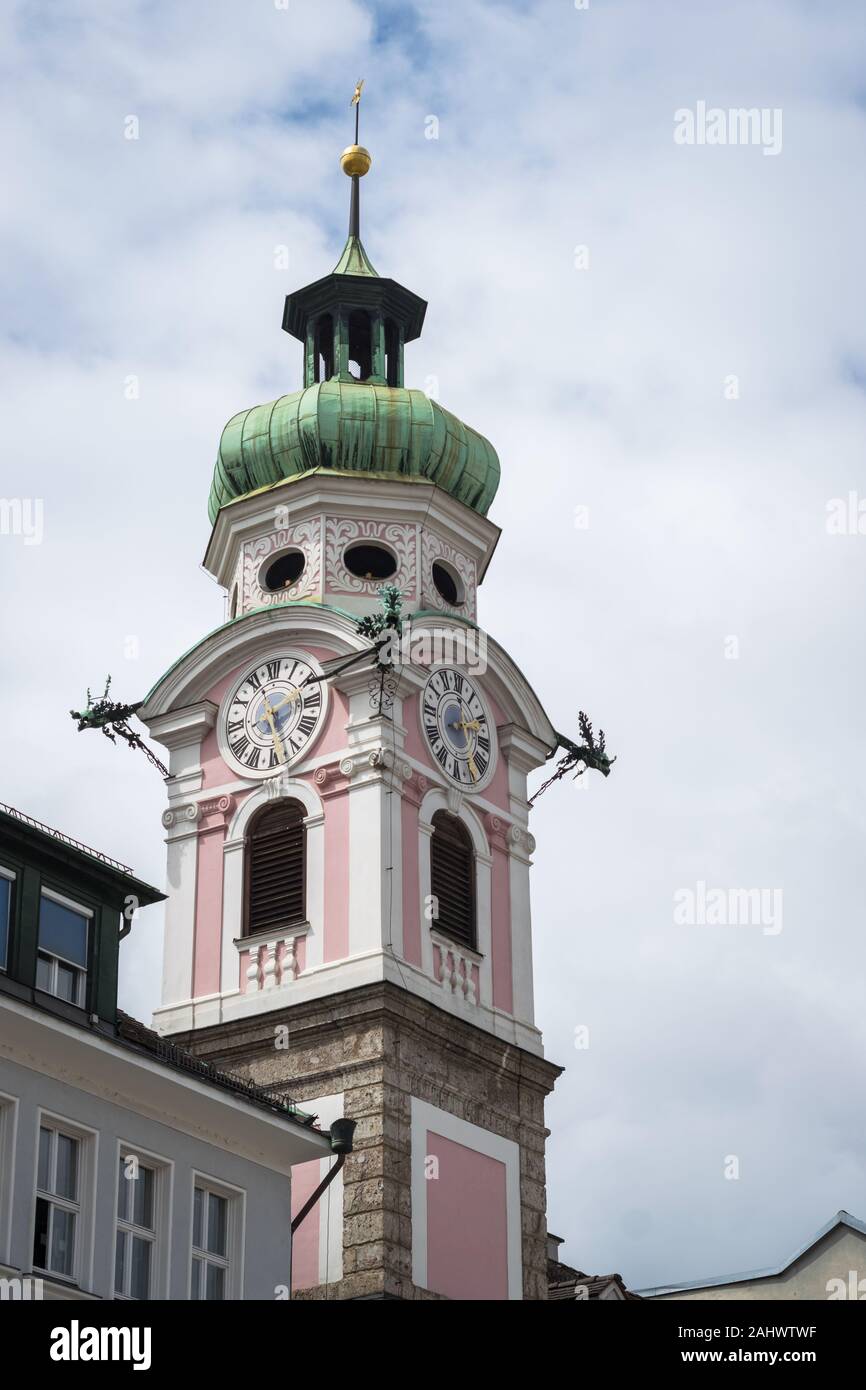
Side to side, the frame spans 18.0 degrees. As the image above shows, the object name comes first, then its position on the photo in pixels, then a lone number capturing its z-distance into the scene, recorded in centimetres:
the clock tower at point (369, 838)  3800
